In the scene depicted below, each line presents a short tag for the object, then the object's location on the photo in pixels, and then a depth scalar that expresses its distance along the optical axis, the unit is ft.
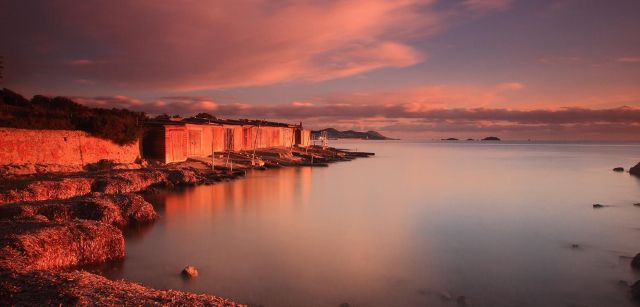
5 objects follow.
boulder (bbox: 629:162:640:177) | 153.69
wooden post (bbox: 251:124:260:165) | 189.31
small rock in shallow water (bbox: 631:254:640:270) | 45.80
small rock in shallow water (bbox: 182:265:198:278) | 41.27
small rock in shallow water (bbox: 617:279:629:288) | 40.63
